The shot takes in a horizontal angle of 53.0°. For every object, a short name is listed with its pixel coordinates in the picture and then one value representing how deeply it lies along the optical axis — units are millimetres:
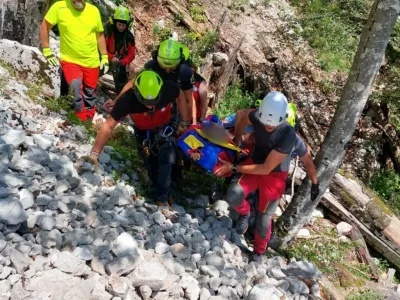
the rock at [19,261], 2982
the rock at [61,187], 3930
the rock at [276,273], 4246
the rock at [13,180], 3537
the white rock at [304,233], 5716
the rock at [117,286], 3078
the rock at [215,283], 3660
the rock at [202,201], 5181
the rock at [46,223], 3412
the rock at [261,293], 3645
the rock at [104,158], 4910
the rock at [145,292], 3223
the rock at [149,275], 3285
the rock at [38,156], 4115
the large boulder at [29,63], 5934
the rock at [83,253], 3279
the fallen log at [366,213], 5965
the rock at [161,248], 3795
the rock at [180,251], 3867
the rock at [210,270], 3791
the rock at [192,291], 3434
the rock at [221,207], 5199
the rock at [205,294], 3484
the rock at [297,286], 4070
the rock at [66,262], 3105
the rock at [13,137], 4094
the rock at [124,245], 3490
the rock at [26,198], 3486
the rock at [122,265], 3266
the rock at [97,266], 3254
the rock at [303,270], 4527
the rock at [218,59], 8289
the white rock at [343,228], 6082
